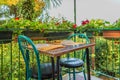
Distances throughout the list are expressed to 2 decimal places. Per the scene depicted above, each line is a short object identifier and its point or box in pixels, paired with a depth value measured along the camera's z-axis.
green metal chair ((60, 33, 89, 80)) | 2.30
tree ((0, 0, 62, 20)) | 3.79
